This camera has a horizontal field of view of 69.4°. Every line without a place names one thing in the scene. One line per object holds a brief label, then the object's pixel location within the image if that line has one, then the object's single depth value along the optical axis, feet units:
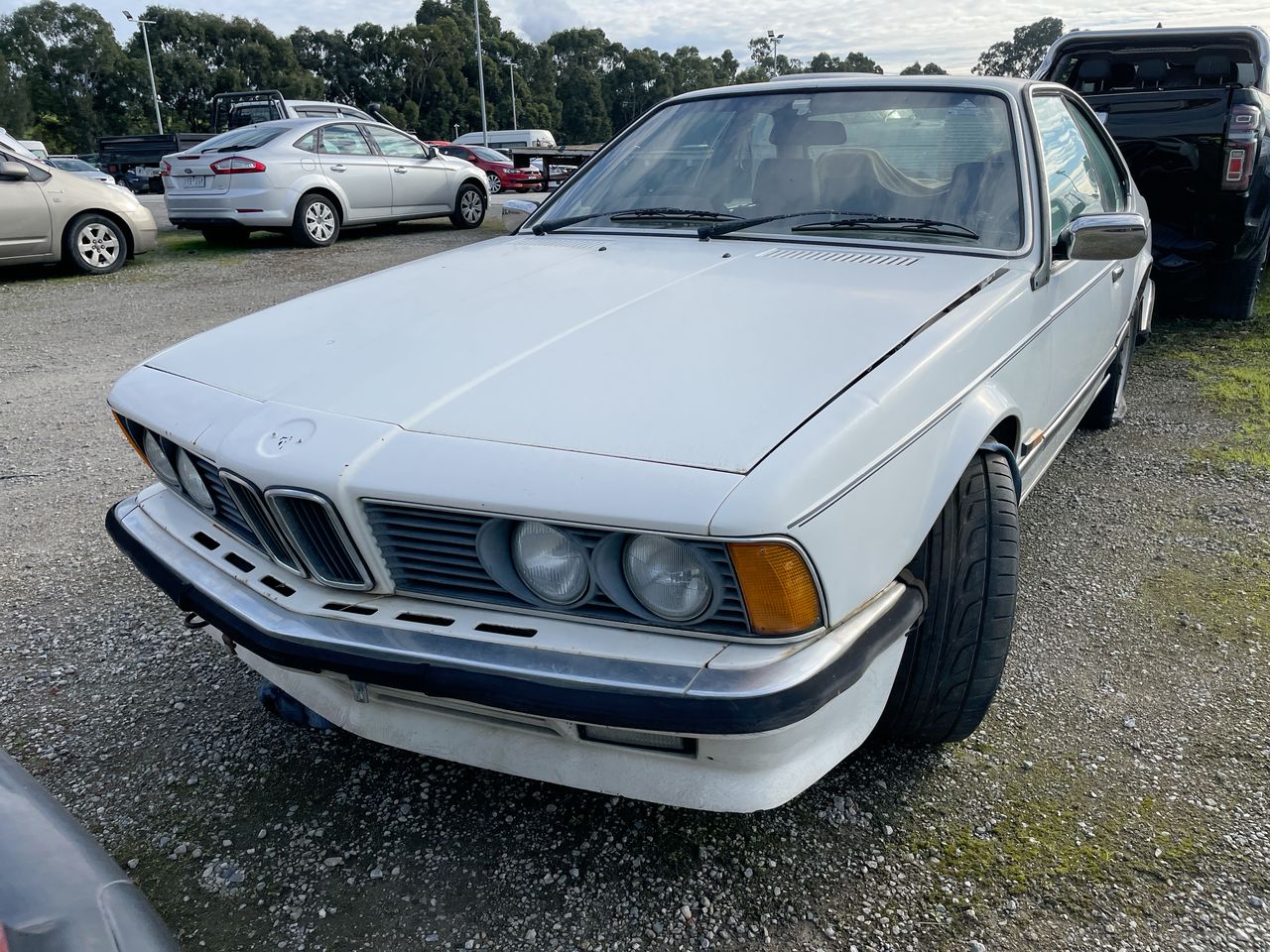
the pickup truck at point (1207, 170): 17.06
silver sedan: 32.30
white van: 115.24
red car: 72.90
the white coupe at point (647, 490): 4.84
